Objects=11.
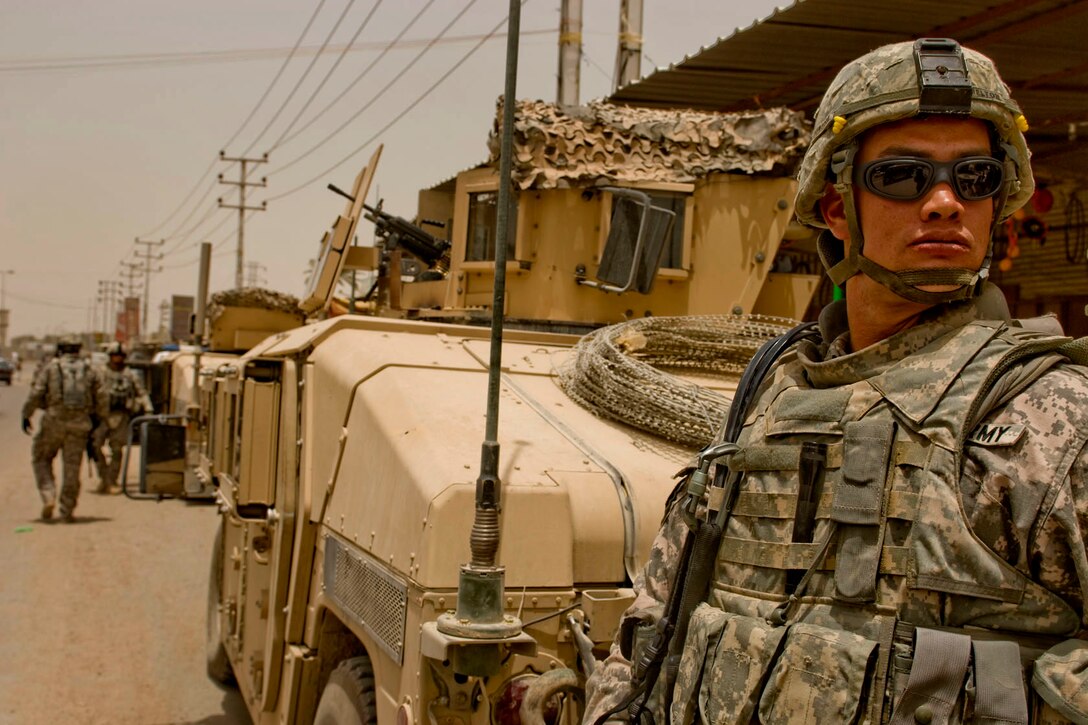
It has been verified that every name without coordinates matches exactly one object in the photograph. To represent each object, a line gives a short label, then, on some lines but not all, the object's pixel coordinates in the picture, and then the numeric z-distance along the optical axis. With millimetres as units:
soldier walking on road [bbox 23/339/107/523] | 12014
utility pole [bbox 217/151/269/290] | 39844
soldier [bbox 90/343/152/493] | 14117
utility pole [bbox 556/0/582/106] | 13219
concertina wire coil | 3742
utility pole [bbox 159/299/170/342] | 40488
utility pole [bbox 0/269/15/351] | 95362
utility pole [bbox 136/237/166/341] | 66250
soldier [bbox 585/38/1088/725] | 1737
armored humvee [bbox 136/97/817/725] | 3086
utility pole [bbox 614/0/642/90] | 13547
